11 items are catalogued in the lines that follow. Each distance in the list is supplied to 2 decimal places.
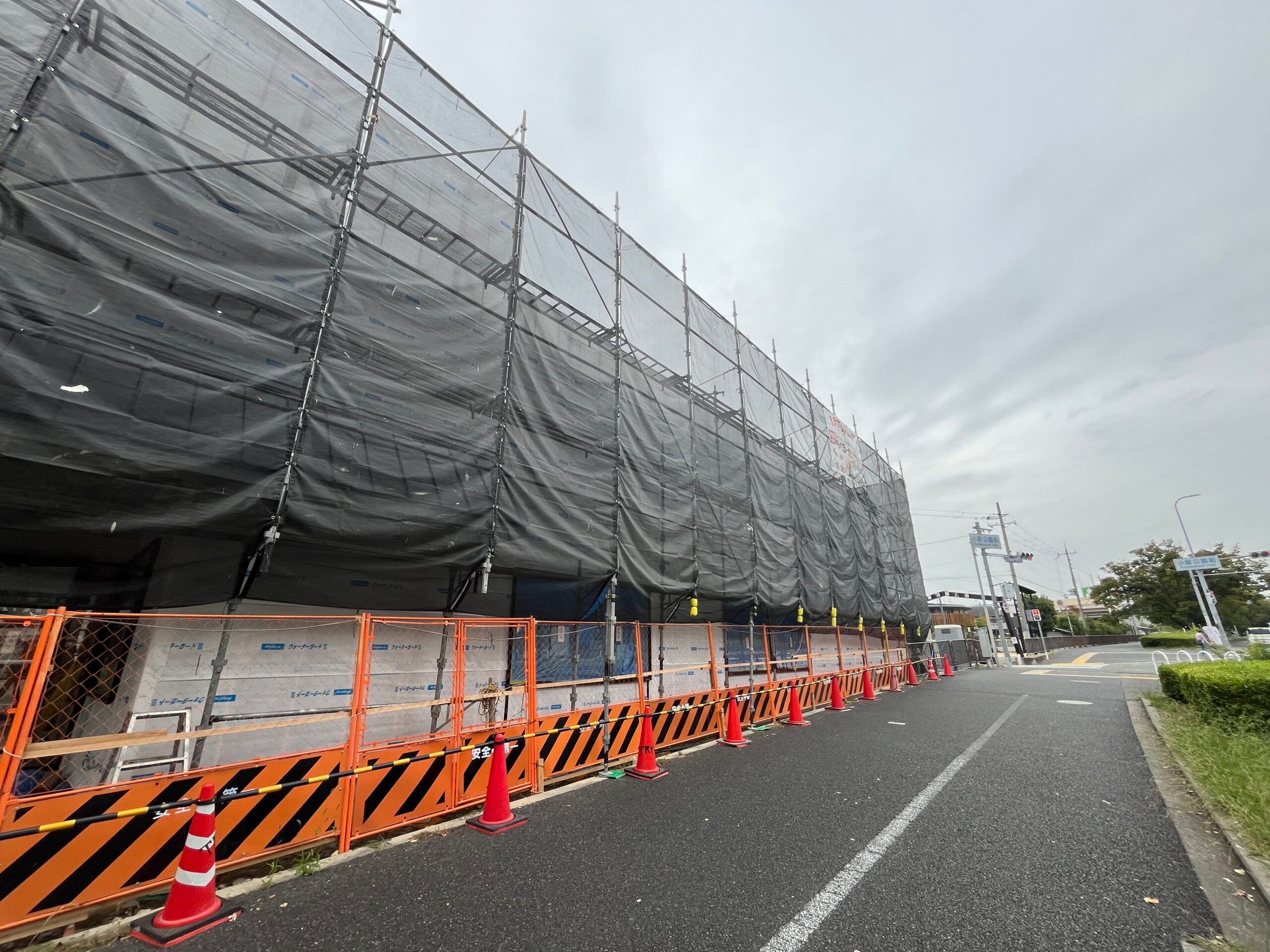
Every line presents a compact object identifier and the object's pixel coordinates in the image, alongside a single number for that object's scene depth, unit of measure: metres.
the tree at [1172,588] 36.06
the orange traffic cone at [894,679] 14.31
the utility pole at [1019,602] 29.56
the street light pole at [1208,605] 26.59
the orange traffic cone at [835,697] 10.98
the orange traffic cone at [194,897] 2.88
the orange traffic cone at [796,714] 9.16
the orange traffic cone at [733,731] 7.57
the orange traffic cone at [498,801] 4.52
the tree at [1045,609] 50.12
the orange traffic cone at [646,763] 5.95
